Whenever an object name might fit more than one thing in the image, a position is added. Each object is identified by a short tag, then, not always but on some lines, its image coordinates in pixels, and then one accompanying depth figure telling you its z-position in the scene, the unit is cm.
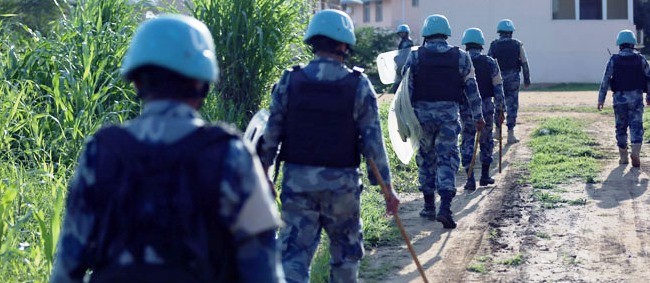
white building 3459
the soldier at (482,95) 1180
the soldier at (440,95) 921
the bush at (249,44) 1116
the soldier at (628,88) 1304
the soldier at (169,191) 280
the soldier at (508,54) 1496
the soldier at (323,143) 544
